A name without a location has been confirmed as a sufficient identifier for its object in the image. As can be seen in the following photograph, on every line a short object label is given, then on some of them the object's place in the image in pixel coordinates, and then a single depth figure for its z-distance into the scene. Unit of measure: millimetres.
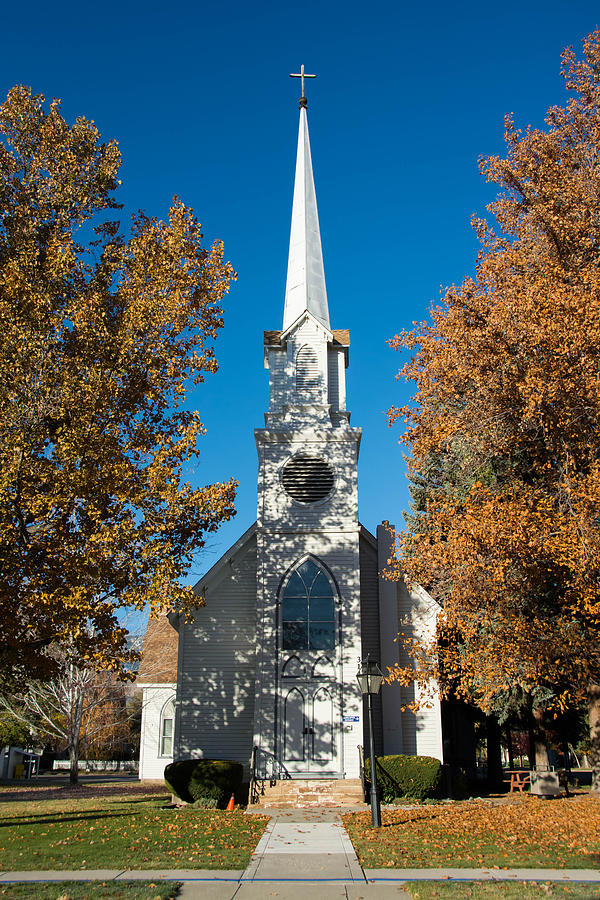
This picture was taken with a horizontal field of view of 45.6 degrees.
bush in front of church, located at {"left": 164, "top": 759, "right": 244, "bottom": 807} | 16422
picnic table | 24203
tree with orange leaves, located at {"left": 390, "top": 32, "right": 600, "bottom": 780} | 13297
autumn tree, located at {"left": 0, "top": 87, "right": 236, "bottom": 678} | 12516
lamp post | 13688
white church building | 17688
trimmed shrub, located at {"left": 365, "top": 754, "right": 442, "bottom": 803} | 16922
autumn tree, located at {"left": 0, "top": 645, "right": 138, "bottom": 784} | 25203
